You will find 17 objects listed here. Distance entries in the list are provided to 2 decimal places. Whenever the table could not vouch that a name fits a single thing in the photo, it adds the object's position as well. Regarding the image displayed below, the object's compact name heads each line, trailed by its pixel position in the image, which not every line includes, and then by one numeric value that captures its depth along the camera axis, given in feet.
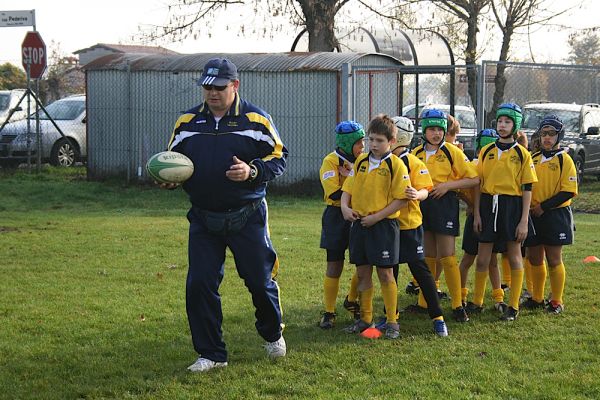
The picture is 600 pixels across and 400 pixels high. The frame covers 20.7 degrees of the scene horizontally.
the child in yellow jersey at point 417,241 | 41.63
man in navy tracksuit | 35.24
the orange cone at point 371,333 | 41.25
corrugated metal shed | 100.51
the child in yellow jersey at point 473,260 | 46.49
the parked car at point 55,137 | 124.76
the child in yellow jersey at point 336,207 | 42.94
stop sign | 119.51
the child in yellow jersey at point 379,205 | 40.36
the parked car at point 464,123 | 96.22
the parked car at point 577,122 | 111.89
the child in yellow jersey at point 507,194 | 44.30
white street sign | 123.01
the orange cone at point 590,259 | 60.45
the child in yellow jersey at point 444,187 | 44.65
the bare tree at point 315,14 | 121.43
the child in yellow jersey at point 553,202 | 46.10
